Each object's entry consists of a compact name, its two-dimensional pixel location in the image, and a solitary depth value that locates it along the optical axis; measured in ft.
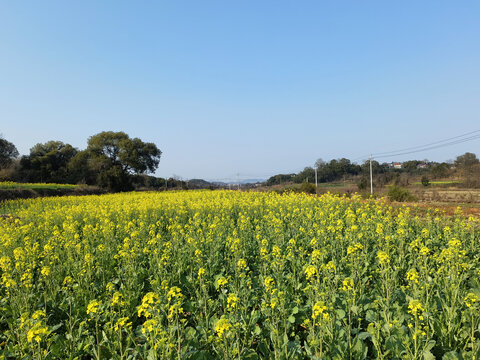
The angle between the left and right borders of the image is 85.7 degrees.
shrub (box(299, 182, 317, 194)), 86.17
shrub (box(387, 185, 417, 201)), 63.52
